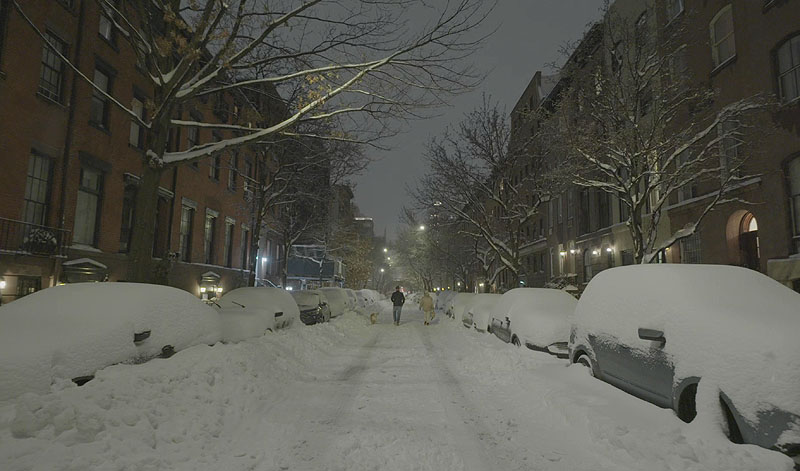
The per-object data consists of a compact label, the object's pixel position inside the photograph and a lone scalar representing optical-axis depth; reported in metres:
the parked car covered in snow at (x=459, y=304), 19.59
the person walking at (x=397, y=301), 20.94
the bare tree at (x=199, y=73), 8.82
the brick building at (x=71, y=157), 11.55
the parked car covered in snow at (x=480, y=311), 14.34
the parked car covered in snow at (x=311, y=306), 16.80
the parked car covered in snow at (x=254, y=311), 8.83
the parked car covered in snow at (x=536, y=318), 8.89
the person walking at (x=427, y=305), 21.25
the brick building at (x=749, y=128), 13.33
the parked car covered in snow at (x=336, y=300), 21.83
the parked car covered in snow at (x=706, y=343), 3.38
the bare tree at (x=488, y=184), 22.53
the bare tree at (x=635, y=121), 12.55
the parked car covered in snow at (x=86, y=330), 3.93
